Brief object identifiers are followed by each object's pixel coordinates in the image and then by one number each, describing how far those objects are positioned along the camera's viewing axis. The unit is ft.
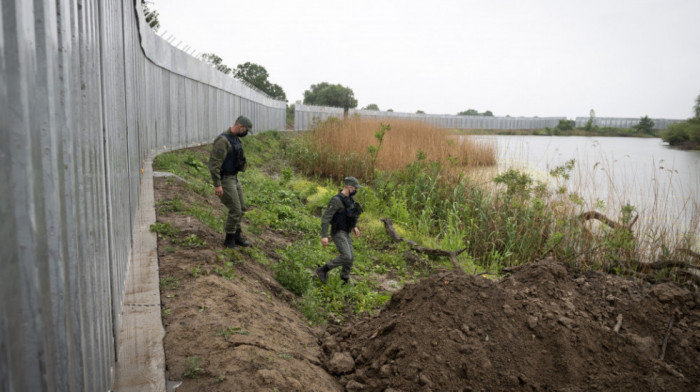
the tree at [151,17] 33.95
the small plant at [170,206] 20.28
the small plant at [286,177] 39.77
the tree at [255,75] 205.98
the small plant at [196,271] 13.97
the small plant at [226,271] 14.78
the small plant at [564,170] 27.66
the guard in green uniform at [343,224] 18.60
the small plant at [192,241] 16.65
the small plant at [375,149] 38.85
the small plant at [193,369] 9.09
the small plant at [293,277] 17.83
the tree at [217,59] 171.28
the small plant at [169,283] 12.98
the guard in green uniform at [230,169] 18.60
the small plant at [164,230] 17.04
